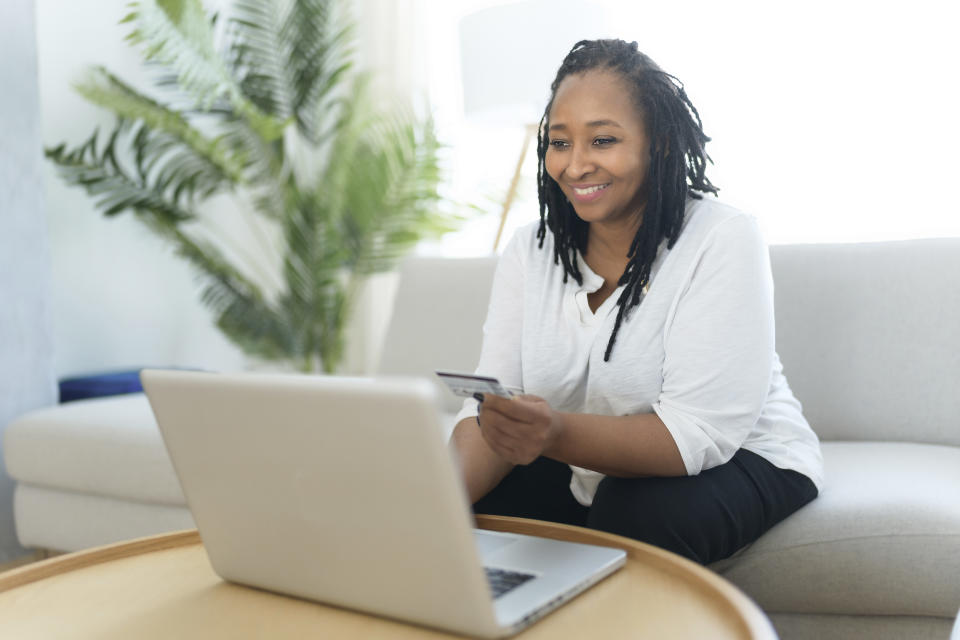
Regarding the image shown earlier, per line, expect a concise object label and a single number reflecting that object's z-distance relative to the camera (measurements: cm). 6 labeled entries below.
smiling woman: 111
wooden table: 75
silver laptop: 65
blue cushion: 264
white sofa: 120
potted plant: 298
